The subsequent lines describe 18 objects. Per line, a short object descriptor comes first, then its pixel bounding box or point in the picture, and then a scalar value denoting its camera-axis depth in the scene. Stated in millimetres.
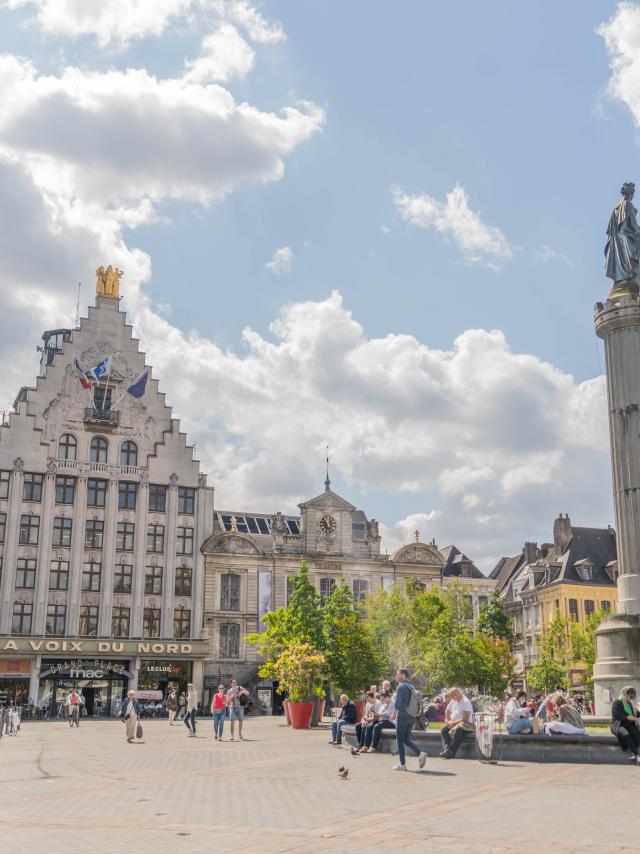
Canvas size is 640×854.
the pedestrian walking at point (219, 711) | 28656
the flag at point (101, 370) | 61719
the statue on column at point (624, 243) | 27844
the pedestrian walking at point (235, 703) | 29422
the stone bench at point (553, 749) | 17578
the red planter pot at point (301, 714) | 37000
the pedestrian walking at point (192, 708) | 30062
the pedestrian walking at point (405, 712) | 17125
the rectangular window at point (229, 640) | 62219
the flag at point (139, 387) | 63125
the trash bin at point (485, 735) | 17656
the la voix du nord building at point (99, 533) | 57562
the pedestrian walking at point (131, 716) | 28156
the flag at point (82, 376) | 62000
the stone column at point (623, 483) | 24141
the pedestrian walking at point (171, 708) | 41250
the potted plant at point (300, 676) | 35906
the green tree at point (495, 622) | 74312
